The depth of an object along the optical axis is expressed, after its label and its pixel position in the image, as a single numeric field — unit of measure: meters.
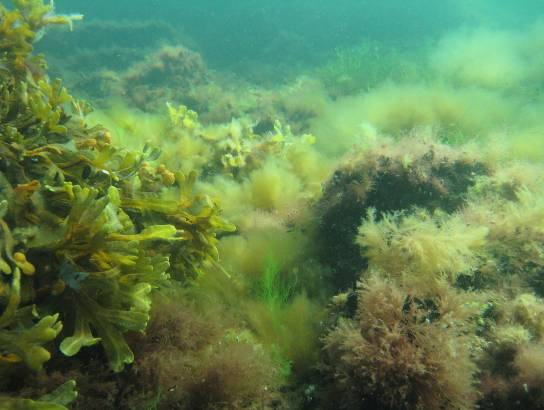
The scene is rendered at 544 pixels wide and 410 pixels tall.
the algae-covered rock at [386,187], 0.58
